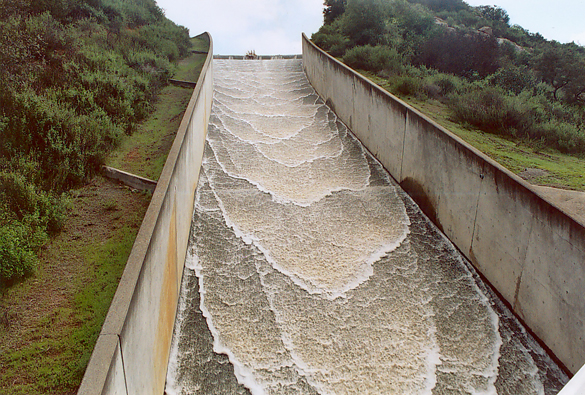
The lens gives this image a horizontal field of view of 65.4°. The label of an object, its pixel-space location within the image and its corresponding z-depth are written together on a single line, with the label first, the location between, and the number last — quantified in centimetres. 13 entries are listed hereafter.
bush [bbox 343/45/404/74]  1703
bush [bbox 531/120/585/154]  1037
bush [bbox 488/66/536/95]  1521
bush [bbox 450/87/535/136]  1123
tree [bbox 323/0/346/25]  2820
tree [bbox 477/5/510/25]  3711
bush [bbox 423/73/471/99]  1401
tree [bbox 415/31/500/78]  1805
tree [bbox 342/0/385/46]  2095
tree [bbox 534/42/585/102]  1574
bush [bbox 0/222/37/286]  515
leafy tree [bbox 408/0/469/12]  3675
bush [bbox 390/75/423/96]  1362
